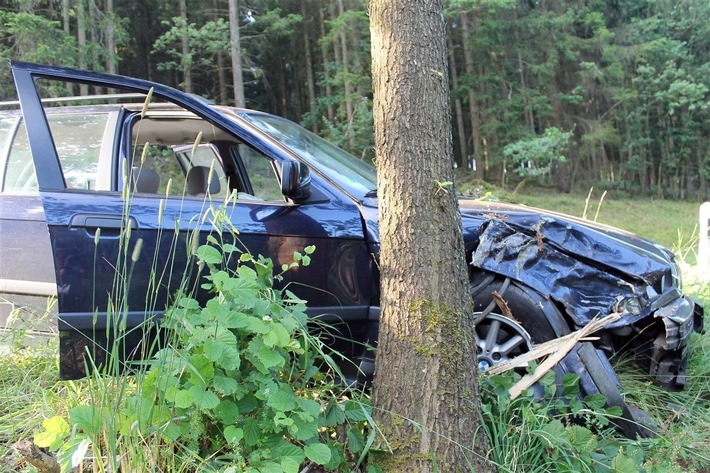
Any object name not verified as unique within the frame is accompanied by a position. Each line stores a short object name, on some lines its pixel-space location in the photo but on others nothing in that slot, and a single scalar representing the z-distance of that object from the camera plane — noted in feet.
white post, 20.30
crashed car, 8.84
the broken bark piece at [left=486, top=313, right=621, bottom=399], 8.77
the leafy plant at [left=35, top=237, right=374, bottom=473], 6.25
